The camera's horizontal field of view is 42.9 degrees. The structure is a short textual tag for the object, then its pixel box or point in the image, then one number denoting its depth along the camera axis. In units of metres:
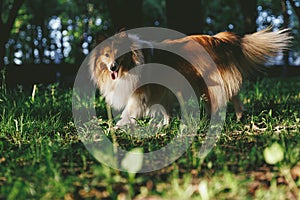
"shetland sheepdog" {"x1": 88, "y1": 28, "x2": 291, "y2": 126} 4.52
